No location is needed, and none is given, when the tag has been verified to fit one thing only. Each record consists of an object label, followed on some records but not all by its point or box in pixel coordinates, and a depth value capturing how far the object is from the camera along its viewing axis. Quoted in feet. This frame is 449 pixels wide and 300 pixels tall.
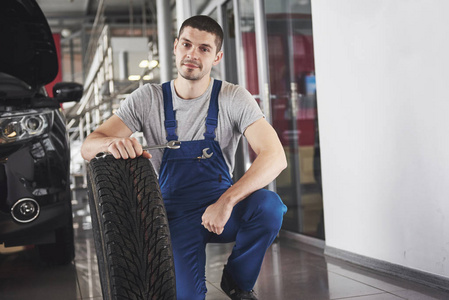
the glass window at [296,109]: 12.36
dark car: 8.66
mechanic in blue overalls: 6.57
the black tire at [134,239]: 4.97
